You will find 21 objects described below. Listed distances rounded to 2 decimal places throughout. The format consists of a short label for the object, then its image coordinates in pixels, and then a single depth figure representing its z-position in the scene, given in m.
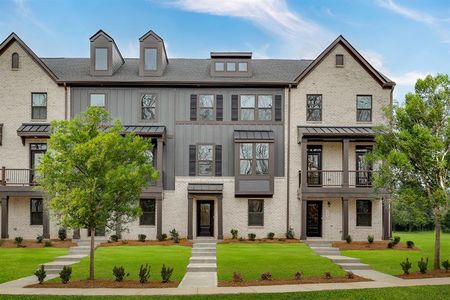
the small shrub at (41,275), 14.50
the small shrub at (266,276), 15.15
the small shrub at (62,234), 27.67
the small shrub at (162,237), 27.44
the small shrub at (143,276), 14.60
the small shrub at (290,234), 28.56
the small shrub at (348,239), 27.30
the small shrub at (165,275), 14.69
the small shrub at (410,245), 25.38
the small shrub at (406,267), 16.17
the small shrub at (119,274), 14.85
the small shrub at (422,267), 16.30
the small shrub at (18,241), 25.61
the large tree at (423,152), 16.80
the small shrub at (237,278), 14.82
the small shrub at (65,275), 14.57
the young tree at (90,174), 14.88
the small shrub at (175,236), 26.93
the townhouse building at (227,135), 28.94
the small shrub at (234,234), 28.56
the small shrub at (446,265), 16.78
